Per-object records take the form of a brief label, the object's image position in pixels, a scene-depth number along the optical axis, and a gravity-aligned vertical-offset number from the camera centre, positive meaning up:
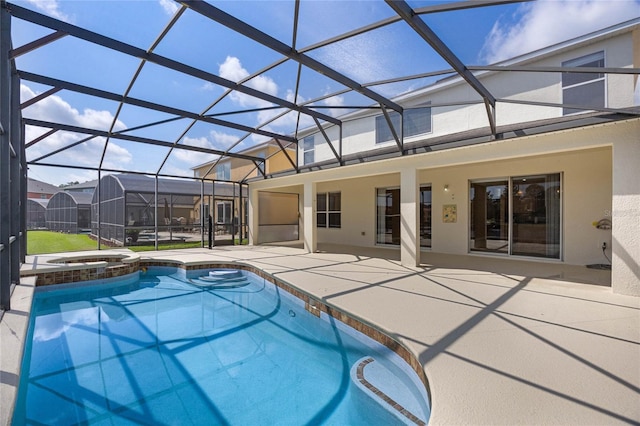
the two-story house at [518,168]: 5.03 +1.09
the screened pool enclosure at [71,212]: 16.50 +0.04
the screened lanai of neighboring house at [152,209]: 12.02 +0.15
